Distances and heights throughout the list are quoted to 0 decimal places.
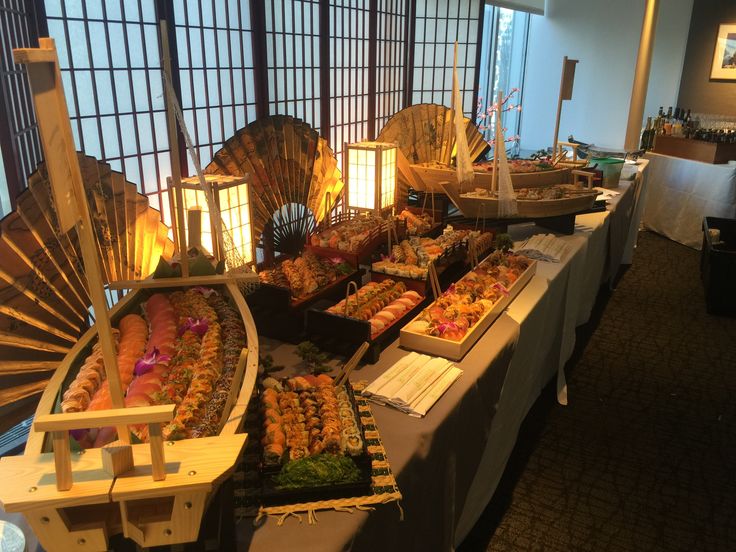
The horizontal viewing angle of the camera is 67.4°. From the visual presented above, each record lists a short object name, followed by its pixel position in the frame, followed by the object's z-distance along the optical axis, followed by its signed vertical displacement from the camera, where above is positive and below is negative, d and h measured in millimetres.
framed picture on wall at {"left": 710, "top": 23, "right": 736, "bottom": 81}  7414 +570
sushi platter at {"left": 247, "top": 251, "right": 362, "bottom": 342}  2275 -824
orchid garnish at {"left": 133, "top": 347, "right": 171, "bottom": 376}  1616 -764
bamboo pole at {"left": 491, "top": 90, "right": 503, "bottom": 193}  3222 -292
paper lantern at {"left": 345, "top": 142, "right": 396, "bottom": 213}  3549 -510
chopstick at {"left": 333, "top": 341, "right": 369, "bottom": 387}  1889 -901
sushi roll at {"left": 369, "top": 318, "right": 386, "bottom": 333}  2259 -910
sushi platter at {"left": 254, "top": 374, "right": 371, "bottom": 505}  1419 -928
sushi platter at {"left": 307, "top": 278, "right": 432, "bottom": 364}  2148 -892
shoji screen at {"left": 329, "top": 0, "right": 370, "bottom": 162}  4938 +207
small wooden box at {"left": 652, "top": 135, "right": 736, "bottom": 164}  6098 -565
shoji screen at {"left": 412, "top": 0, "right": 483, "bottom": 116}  6168 +516
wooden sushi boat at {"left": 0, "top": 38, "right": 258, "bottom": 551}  941 -666
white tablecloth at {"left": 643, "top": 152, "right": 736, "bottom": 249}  6133 -1103
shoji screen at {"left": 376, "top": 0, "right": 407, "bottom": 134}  5504 +357
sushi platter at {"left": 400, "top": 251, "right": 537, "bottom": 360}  2211 -901
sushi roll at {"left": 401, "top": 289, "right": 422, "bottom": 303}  2551 -892
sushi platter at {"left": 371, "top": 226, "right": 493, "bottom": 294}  2643 -801
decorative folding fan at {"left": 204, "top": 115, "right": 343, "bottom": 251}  2797 -409
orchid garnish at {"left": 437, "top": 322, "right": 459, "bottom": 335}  2221 -893
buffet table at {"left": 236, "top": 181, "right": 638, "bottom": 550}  1370 -1119
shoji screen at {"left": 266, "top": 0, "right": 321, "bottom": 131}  4145 +269
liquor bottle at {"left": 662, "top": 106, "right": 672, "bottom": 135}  6812 -323
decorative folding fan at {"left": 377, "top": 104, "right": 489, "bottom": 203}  4367 -307
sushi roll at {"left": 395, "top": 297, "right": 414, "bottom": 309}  2471 -893
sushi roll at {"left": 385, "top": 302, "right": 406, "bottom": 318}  2398 -895
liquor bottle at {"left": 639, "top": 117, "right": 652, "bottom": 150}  7258 -487
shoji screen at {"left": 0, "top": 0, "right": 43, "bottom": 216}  2035 -57
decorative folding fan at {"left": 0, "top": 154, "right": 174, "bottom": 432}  1753 -662
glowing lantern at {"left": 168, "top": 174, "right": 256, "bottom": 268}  2344 -486
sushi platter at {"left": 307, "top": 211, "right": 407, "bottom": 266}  2818 -744
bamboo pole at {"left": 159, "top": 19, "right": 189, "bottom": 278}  1596 -210
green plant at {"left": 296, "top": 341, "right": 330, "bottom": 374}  2066 -946
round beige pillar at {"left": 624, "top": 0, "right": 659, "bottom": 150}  6977 +250
